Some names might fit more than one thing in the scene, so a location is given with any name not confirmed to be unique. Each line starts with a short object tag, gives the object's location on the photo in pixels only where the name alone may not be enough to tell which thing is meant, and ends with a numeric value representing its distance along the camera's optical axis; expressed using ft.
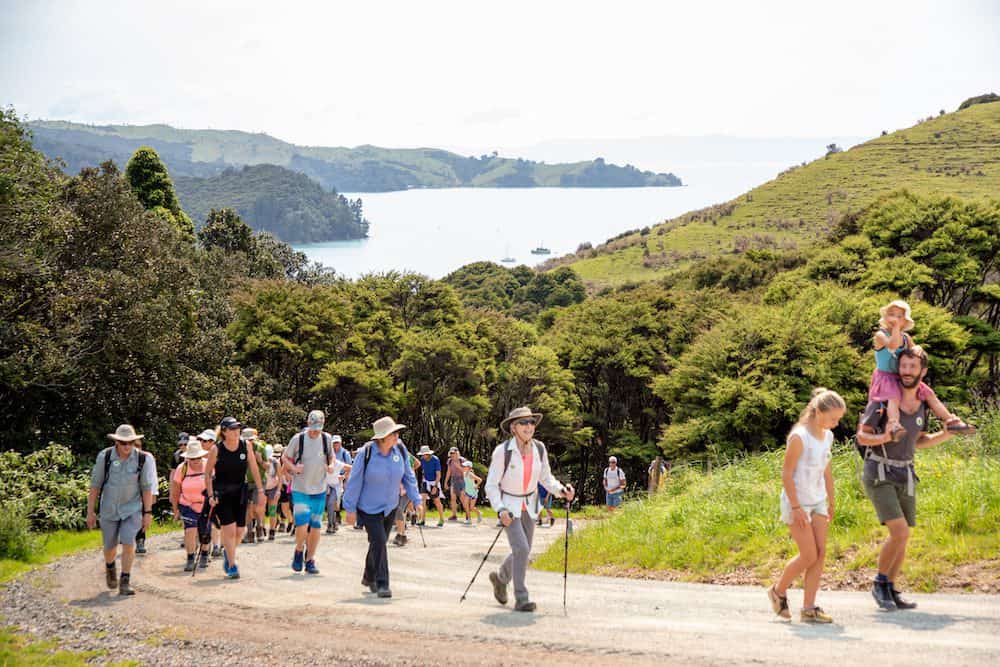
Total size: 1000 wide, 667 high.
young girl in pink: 24.48
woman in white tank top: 23.49
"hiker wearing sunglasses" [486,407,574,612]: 27.94
